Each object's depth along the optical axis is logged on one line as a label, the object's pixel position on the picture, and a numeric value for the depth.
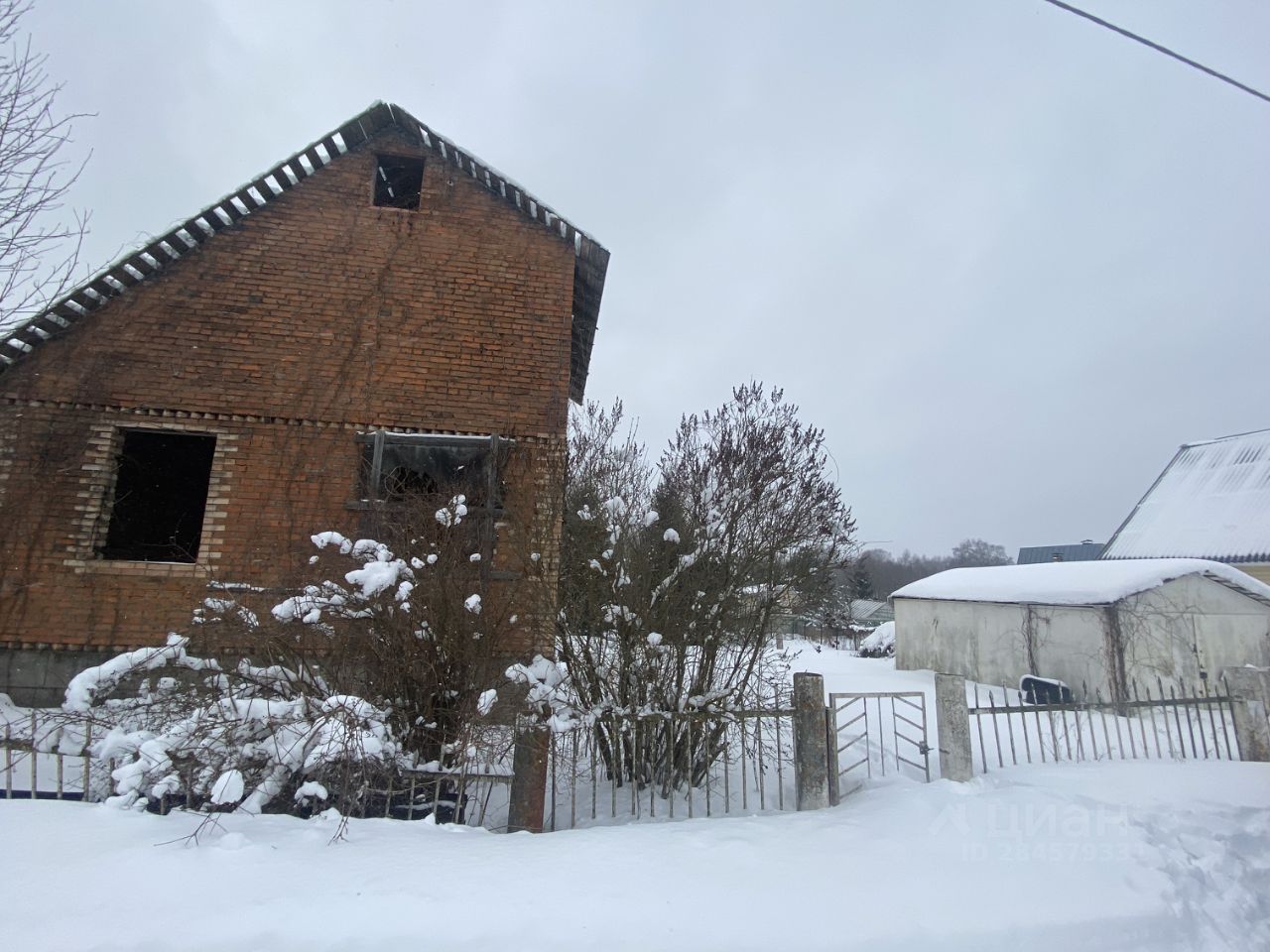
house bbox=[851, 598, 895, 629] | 48.91
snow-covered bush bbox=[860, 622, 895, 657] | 29.92
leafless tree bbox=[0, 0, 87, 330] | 6.00
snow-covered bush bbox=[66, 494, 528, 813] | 4.21
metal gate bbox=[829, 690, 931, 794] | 5.99
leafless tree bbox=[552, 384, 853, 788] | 6.16
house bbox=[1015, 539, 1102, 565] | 45.66
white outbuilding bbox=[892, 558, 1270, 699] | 12.23
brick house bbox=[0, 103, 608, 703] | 6.56
